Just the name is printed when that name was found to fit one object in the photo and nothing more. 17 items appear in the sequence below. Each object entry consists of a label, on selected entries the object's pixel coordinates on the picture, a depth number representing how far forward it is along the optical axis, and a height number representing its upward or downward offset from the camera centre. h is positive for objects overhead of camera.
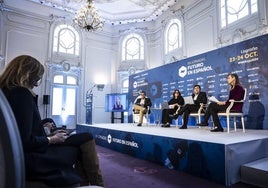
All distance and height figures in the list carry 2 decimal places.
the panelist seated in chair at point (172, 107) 4.88 +0.03
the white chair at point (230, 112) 3.44 -0.06
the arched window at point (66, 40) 8.88 +3.02
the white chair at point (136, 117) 5.43 -0.27
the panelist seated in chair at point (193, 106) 4.39 +0.04
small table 6.76 -0.19
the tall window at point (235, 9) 5.57 +2.84
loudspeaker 8.07 +0.37
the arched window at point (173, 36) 8.19 +2.98
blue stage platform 2.15 -0.53
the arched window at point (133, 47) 9.88 +2.94
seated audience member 0.97 -0.13
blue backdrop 4.09 +0.84
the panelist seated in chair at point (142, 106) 5.30 +0.06
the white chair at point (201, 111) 4.26 -0.06
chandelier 6.78 +3.10
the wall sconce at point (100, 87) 9.31 +0.97
